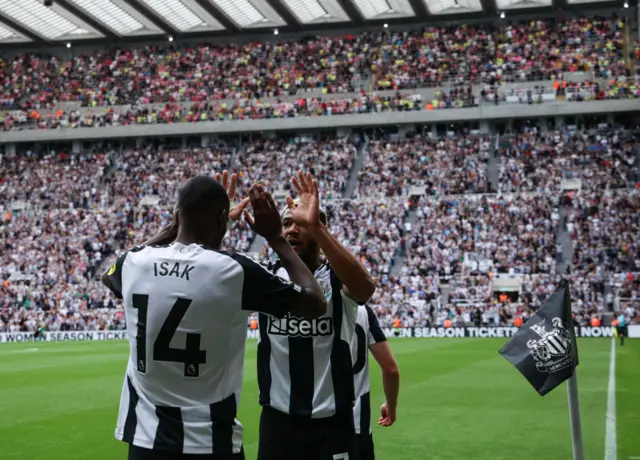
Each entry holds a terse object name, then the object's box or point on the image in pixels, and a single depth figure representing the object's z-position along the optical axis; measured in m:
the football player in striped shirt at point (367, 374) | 5.43
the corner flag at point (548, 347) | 5.93
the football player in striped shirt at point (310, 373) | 4.63
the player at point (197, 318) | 3.70
